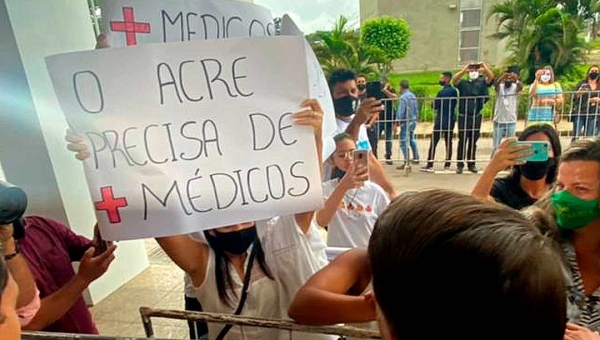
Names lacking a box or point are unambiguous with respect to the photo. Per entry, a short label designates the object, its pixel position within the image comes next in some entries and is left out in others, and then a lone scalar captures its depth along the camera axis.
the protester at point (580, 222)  1.34
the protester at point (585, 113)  7.29
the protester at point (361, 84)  7.42
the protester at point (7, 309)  0.77
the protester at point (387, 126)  7.81
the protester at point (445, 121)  7.51
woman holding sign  1.39
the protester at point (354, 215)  2.33
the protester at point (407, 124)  7.64
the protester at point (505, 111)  7.11
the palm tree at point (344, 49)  15.09
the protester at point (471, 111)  7.30
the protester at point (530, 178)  2.33
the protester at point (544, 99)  7.06
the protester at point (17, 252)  1.22
